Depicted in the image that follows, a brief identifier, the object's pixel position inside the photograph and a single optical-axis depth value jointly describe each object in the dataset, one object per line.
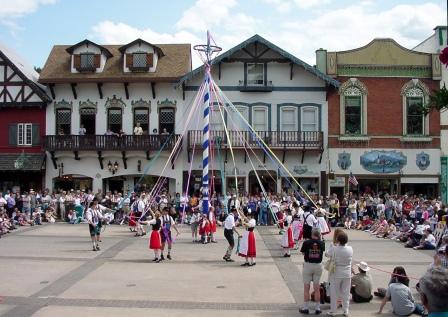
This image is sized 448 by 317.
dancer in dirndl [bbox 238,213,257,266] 15.69
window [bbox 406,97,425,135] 32.19
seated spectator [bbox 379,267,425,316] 10.58
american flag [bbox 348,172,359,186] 29.90
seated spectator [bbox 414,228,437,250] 19.11
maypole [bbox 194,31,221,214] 20.62
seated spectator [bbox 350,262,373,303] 11.65
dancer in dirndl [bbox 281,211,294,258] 17.11
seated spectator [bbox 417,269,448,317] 4.36
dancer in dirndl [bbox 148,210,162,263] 16.33
